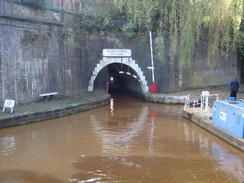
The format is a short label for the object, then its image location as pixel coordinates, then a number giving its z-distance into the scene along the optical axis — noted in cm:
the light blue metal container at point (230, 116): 839
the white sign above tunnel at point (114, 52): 1708
